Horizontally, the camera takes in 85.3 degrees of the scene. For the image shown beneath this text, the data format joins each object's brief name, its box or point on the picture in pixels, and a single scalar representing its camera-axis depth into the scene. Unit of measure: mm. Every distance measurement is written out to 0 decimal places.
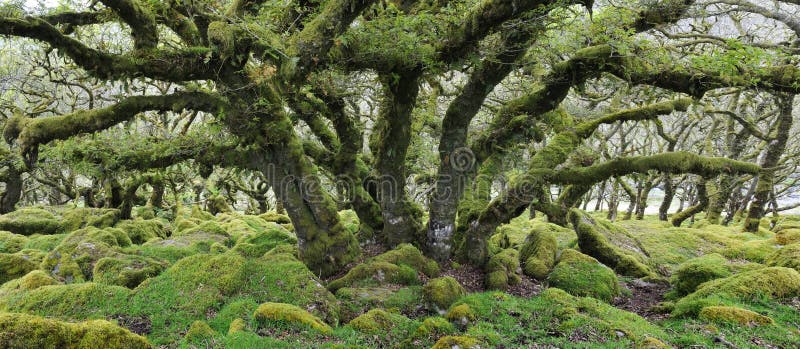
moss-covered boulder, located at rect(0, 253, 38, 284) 9180
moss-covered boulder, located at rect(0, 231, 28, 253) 12172
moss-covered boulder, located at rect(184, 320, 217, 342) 5730
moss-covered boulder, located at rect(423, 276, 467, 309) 7883
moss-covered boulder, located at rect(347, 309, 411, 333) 6648
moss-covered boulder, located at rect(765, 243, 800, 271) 8977
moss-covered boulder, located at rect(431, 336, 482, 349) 5746
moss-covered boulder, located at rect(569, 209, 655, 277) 11203
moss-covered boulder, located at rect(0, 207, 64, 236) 14891
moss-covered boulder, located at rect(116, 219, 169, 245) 13867
